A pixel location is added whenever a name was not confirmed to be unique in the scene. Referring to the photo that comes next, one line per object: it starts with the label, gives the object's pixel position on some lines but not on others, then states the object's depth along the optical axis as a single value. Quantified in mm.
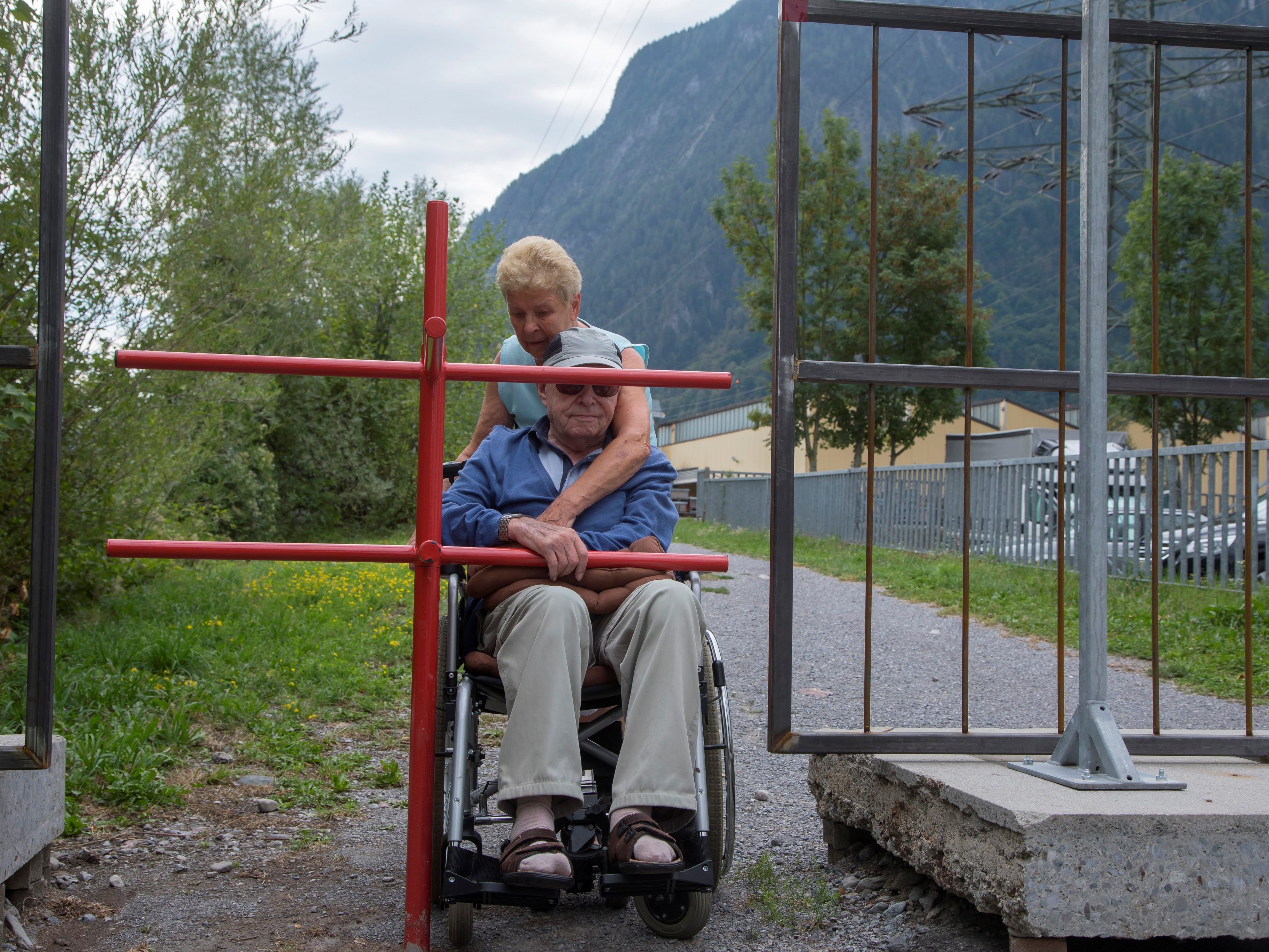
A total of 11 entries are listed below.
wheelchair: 2156
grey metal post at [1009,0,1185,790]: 2541
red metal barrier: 2312
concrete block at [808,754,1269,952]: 2166
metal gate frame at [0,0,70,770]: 2389
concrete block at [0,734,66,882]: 2369
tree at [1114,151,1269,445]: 18188
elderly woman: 2689
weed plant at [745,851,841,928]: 2602
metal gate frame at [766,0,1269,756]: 2600
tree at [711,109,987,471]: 23750
